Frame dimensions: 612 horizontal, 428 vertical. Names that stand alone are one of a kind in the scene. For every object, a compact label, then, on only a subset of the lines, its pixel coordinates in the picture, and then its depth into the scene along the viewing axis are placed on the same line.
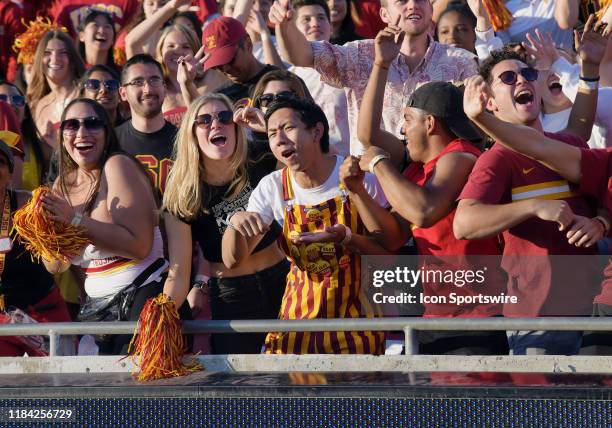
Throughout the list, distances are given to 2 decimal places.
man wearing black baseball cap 9.48
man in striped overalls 9.75
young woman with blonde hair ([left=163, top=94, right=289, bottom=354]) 11.00
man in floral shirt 12.68
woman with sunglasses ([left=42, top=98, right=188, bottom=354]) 10.52
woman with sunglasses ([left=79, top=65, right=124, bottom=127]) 14.43
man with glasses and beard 13.08
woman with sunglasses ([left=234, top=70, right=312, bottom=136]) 11.99
